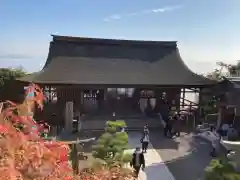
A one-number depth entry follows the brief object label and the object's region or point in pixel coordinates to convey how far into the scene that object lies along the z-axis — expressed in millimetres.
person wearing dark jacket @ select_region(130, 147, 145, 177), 6013
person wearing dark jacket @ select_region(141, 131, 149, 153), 8038
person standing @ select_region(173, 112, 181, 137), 9888
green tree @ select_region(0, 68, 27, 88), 14056
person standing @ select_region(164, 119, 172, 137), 9928
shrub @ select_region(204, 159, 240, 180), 3454
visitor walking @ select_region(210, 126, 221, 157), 7801
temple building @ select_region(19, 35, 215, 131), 11027
